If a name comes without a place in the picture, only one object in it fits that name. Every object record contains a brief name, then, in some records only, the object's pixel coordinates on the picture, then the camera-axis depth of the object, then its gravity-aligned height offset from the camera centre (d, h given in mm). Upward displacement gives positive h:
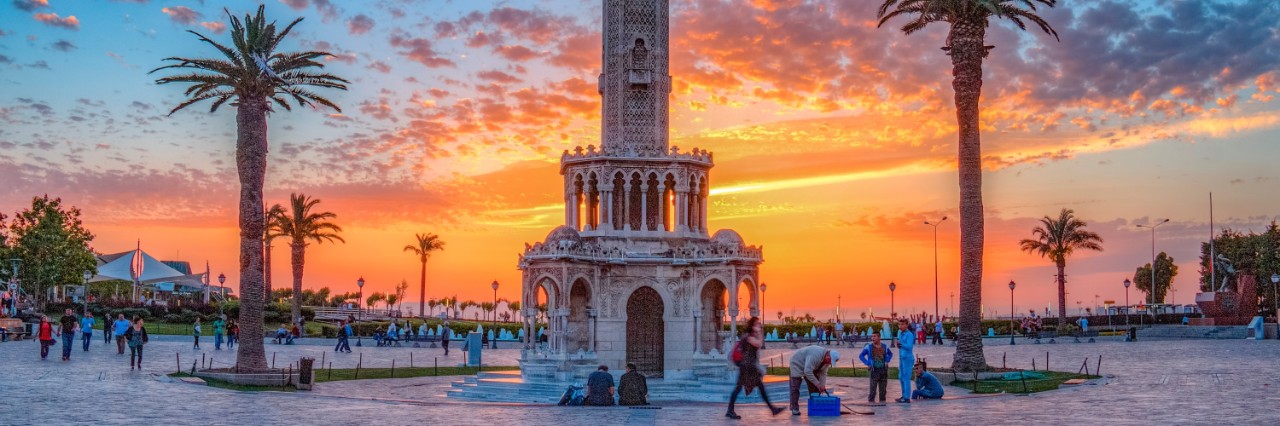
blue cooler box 20828 -2070
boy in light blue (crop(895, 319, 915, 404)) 24375 -1390
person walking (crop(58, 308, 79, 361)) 35312 -1243
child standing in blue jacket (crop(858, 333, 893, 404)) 24734 -1453
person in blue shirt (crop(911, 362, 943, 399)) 25375 -2082
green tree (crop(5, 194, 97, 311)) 71750 +2863
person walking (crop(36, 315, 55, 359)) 36062 -1499
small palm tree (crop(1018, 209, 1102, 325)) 79938 +4477
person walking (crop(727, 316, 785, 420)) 20781 -1375
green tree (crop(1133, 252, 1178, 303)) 137375 +3025
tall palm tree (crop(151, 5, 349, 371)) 32406 +5624
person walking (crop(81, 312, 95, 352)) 40156 -1338
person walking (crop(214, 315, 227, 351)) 48281 -1778
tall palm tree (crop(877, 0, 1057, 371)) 32438 +5814
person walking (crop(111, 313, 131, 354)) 39938 -1387
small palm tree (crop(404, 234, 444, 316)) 102188 +4380
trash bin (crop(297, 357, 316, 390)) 28828 -2129
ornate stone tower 33969 +1300
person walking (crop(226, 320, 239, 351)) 50188 -1836
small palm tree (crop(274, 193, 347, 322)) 76438 +4587
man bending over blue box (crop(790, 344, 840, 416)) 22094 -1412
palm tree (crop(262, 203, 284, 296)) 75375 +4187
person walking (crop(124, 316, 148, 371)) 33469 -1522
